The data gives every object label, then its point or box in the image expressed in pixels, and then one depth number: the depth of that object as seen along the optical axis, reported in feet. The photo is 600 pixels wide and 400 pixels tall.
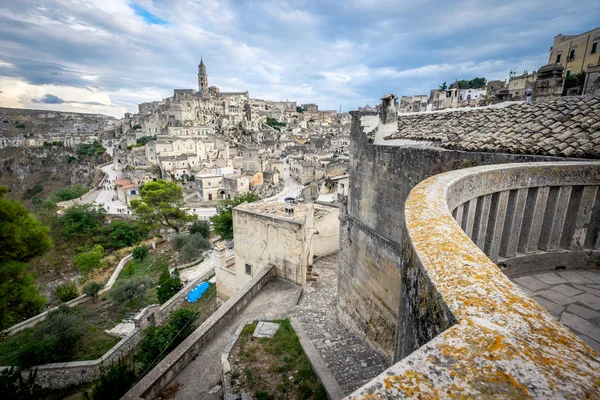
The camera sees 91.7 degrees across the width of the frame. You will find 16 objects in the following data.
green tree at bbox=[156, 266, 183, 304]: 57.31
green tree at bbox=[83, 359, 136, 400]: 26.43
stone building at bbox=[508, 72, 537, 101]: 111.75
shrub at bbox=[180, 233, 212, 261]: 78.48
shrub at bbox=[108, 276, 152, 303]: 57.62
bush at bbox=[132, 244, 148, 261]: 82.74
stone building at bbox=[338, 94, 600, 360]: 15.25
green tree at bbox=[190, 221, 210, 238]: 93.30
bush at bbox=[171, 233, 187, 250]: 85.28
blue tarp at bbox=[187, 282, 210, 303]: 56.59
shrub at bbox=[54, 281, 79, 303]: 63.05
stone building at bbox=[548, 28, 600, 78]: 84.58
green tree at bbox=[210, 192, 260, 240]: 84.07
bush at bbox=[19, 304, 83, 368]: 41.47
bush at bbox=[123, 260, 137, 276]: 75.56
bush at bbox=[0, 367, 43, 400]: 32.35
